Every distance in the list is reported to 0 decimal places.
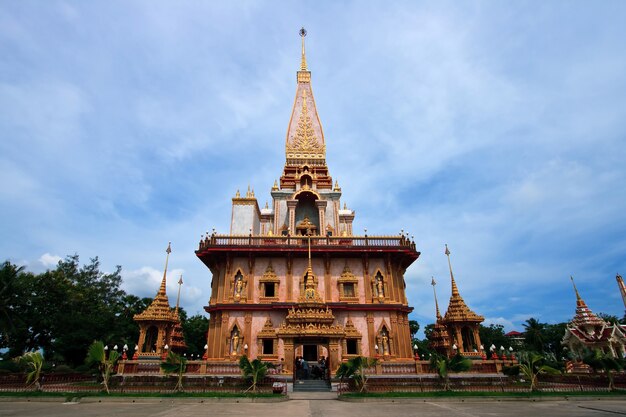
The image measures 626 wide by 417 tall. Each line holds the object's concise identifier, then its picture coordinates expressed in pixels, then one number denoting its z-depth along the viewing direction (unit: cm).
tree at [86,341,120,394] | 1673
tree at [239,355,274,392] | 1694
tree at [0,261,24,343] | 2875
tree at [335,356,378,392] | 1688
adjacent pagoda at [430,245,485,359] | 2548
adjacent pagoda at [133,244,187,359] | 2461
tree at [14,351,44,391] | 1773
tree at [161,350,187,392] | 1695
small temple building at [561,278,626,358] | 3209
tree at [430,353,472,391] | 1697
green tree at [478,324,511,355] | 5991
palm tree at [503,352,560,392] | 1734
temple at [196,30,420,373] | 2491
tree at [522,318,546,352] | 5150
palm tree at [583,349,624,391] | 1775
